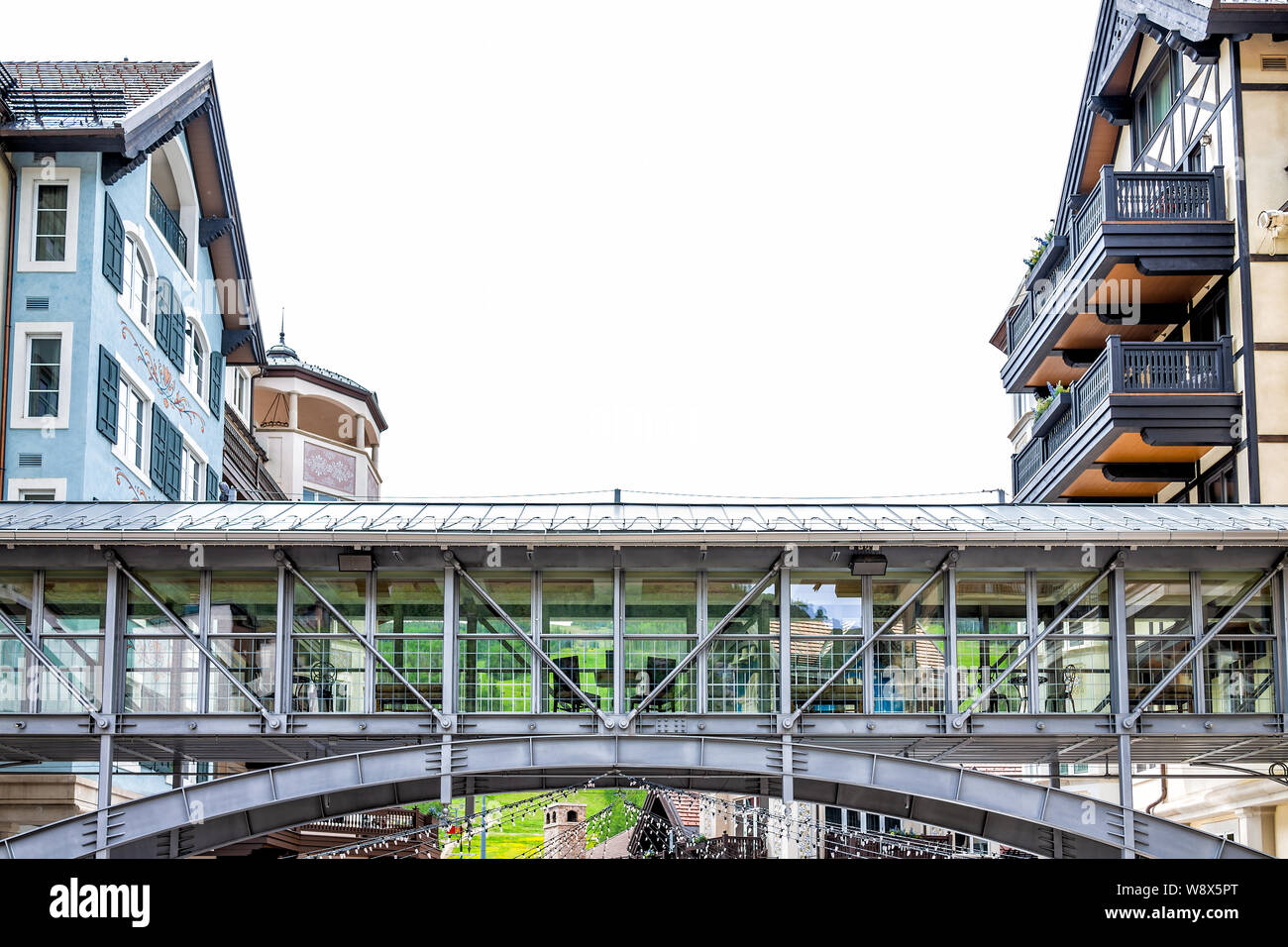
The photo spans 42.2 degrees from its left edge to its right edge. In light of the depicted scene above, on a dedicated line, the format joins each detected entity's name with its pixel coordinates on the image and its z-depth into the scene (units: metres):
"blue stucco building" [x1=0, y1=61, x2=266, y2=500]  30.75
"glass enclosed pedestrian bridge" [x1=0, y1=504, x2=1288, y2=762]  23.97
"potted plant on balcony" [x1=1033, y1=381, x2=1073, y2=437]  39.12
